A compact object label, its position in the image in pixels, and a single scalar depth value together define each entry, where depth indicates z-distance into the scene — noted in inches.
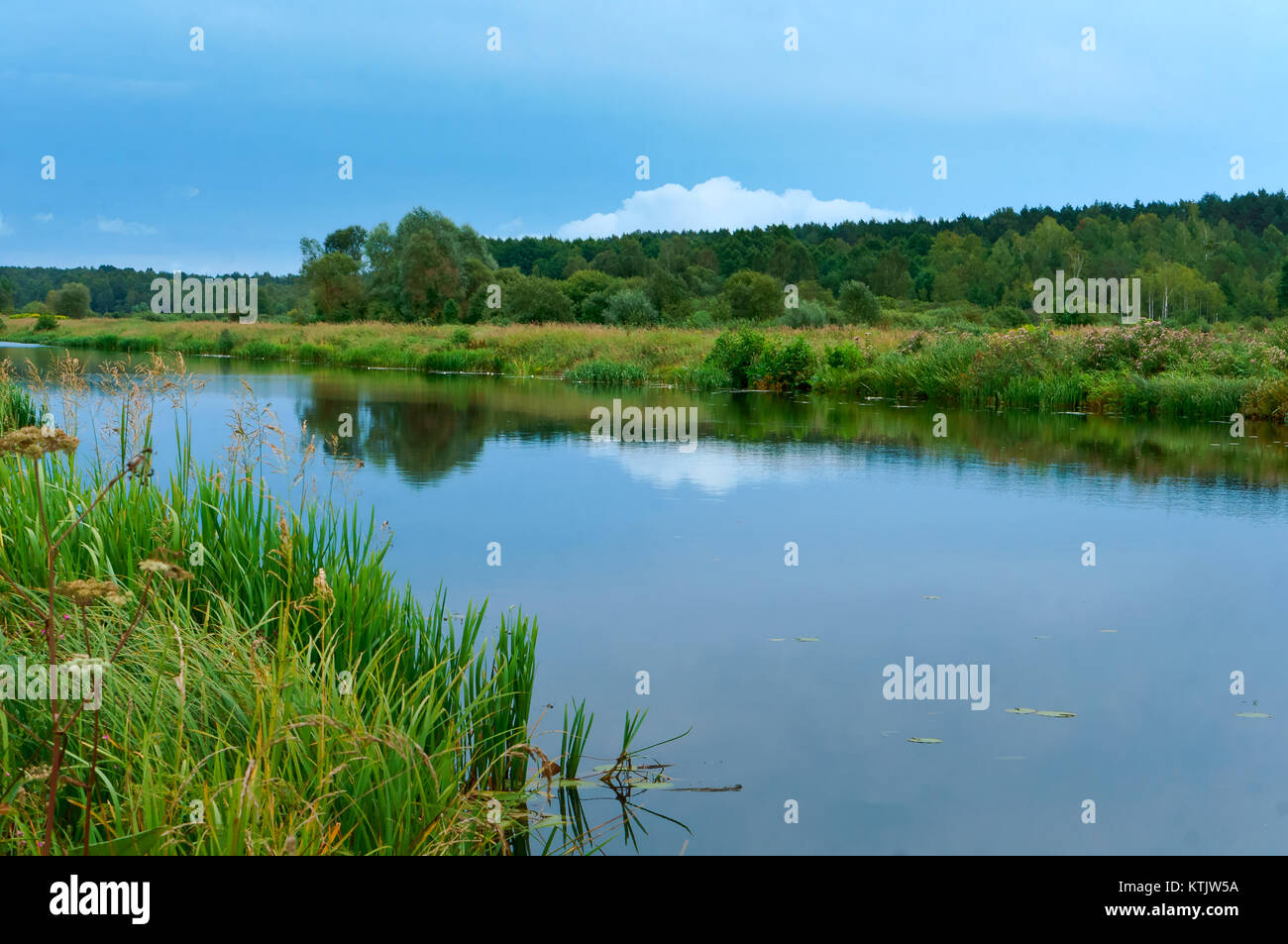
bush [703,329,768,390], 1182.9
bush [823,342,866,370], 1095.0
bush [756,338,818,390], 1130.0
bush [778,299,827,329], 1939.0
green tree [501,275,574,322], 2065.7
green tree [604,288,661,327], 1900.8
